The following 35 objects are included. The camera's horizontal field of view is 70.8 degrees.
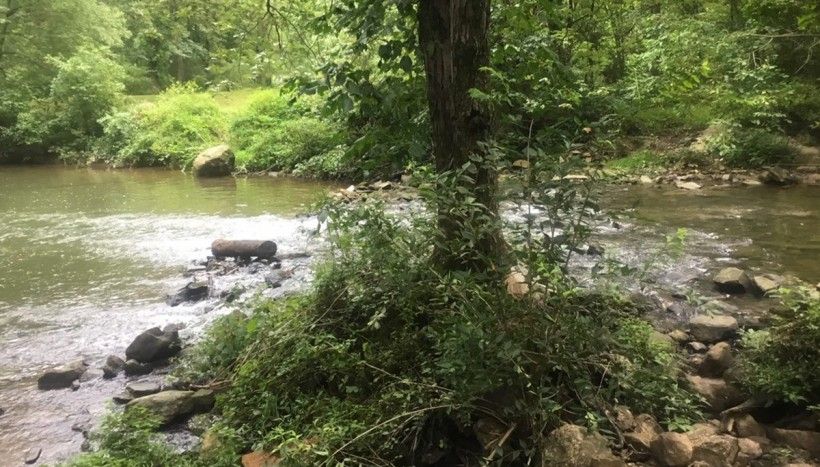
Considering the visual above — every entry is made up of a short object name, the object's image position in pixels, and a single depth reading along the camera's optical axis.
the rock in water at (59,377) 5.18
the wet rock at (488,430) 2.95
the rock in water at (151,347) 5.48
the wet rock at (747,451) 2.85
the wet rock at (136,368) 5.32
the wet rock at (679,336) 4.57
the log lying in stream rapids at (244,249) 9.11
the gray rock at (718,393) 3.50
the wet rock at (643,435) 2.90
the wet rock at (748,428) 3.16
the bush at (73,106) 24.55
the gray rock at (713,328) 4.57
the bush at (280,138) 18.38
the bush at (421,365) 2.96
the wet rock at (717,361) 3.86
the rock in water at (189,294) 7.20
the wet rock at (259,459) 3.08
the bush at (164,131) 22.50
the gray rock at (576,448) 2.62
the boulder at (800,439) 2.93
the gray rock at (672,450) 2.76
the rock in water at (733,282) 5.96
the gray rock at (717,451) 2.73
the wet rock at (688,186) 11.56
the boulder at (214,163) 19.39
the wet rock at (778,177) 11.14
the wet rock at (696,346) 4.41
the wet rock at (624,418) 3.04
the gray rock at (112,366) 5.32
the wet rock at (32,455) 4.09
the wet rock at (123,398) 4.73
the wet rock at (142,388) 4.80
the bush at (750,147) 12.08
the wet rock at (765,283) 5.74
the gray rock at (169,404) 4.25
